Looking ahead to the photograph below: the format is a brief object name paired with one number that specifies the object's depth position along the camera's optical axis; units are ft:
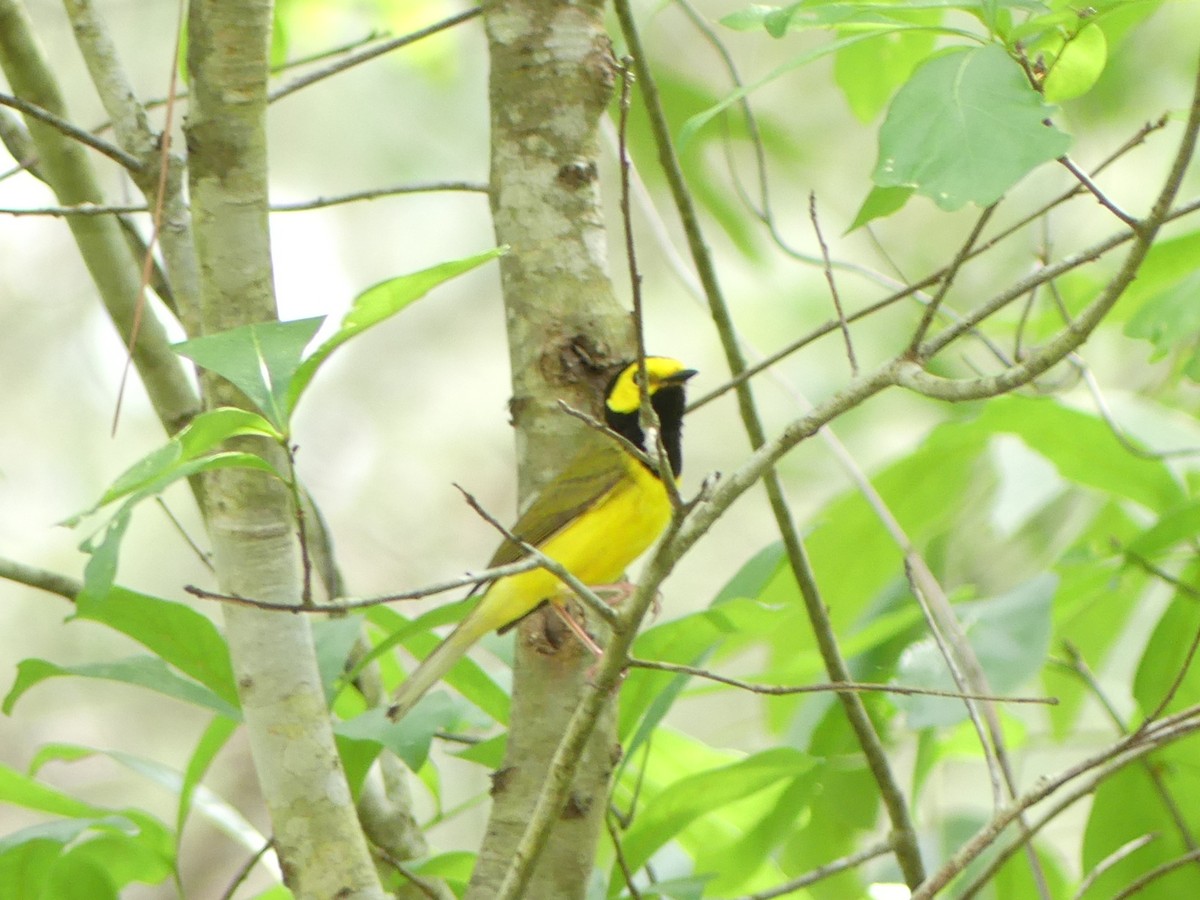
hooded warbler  16.93
